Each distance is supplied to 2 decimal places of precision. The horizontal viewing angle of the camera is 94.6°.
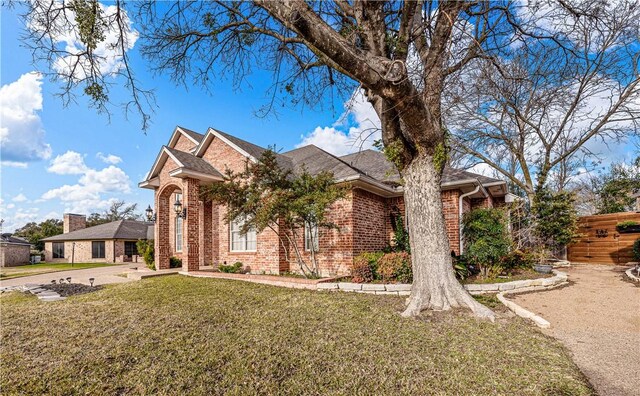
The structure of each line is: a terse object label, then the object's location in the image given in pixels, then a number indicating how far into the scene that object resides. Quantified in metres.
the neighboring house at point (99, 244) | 26.16
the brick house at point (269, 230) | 9.57
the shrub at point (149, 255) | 13.28
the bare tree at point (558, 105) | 6.60
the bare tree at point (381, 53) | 4.08
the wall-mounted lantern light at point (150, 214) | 13.36
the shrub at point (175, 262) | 12.74
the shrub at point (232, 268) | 10.73
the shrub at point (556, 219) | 12.02
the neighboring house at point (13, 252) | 26.38
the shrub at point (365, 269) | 8.17
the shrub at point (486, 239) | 8.15
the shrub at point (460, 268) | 7.88
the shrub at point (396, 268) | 7.76
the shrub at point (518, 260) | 9.08
